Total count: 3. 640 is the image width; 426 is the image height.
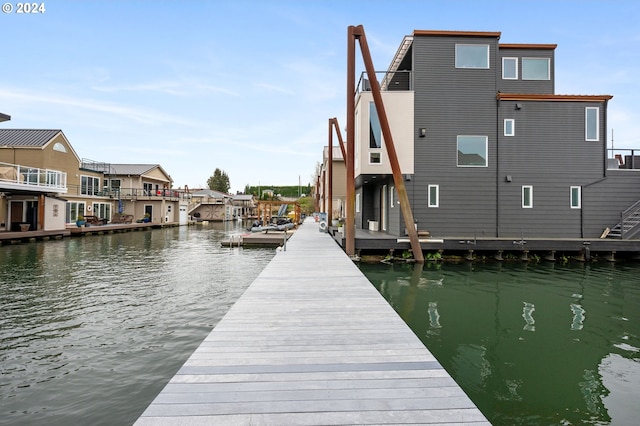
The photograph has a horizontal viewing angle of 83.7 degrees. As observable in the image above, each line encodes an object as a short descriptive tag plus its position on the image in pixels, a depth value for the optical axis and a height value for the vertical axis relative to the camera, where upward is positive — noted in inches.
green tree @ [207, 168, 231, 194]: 4020.7 +369.4
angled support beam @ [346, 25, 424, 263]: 567.8 +142.1
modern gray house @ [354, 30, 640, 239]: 661.9 +121.2
